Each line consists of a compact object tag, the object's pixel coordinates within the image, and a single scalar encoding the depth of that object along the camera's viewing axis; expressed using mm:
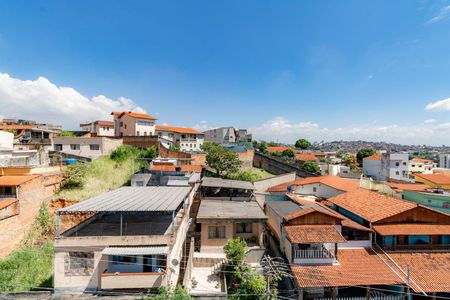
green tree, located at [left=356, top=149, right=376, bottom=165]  67688
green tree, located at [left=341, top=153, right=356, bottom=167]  65125
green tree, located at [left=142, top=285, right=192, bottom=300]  8867
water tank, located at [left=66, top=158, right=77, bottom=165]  26066
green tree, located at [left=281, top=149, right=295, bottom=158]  60247
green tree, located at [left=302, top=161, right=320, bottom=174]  38688
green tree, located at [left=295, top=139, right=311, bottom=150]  83938
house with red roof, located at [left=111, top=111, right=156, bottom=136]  41125
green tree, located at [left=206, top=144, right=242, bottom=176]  30078
